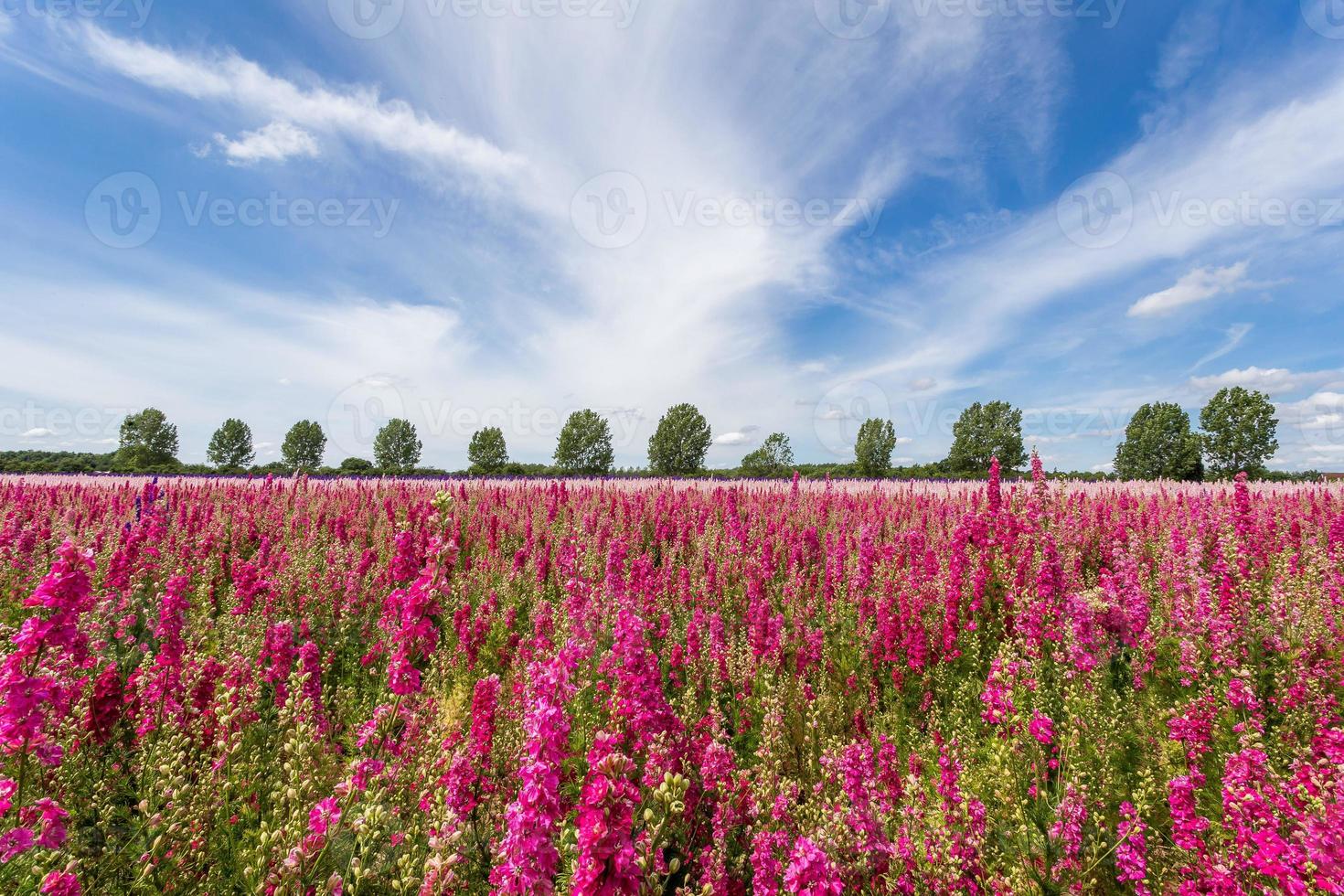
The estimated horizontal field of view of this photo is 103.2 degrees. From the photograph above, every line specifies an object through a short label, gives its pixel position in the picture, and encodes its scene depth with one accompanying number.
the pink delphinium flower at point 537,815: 1.79
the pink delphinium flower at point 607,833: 1.67
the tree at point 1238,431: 45.31
